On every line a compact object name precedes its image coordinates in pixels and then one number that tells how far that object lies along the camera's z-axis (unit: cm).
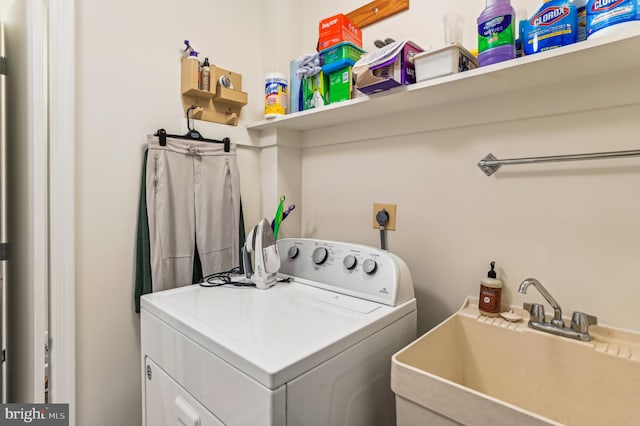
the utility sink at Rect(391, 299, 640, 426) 68
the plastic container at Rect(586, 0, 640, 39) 70
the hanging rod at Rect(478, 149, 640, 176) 84
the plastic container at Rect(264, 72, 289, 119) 147
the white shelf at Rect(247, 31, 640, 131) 75
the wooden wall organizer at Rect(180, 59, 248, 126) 134
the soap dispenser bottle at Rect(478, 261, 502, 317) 102
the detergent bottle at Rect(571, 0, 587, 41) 82
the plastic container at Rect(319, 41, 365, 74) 125
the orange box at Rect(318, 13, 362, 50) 128
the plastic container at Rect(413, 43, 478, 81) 94
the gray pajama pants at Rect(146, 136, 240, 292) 126
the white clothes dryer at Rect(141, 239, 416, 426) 70
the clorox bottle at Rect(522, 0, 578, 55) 79
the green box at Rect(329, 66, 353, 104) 124
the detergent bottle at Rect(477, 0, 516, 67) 86
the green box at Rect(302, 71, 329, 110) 133
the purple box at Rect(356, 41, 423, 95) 102
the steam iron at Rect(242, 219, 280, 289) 120
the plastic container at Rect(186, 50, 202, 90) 133
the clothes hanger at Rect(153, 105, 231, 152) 127
